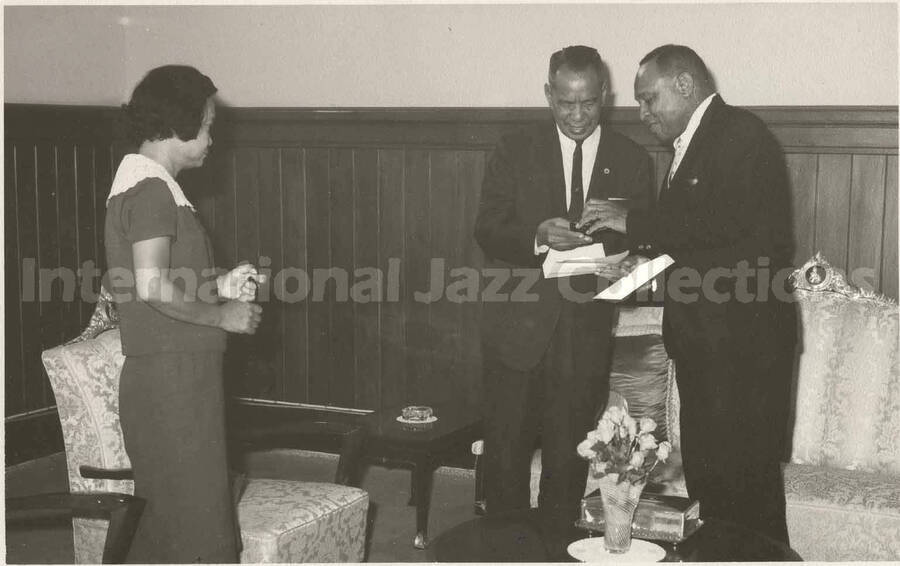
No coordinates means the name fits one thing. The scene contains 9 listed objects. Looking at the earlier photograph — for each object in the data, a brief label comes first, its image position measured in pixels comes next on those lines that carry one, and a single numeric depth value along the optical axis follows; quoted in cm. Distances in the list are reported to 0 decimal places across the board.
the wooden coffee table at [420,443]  371
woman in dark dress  244
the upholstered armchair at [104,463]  287
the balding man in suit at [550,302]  334
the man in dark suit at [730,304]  296
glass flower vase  241
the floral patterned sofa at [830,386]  360
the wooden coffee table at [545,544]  244
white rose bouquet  241
